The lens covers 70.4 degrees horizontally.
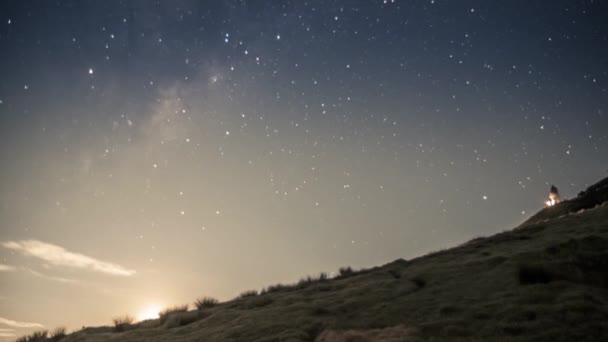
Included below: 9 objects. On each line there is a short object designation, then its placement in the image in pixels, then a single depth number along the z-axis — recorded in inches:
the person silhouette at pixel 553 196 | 2292.2
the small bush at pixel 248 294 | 575.6
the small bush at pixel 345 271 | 550.4
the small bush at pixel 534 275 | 293.6
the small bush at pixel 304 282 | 531.6
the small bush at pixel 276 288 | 556.8
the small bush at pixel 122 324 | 544.4
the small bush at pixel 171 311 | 571.2
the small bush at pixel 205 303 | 574.6
